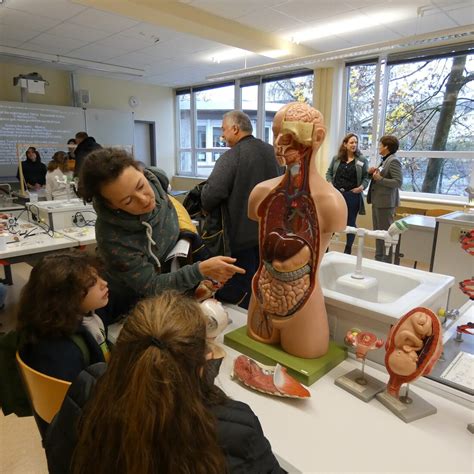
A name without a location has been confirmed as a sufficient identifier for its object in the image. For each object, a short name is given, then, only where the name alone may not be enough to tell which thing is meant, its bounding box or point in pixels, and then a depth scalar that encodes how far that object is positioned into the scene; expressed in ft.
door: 25.02
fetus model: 2.94
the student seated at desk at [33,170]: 16.53
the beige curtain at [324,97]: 17.22
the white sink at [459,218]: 8.86
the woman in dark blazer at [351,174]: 12.53
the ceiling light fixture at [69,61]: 16.77
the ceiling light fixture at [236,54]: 14.86
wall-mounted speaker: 20.79
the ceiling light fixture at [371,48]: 10.30
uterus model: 3.29
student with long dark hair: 1.89
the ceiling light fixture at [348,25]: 11.87
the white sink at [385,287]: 3.80
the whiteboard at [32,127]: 18.52
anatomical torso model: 3.53
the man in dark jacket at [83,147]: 11.69
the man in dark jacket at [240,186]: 6.21
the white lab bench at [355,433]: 2.62
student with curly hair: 3.42
